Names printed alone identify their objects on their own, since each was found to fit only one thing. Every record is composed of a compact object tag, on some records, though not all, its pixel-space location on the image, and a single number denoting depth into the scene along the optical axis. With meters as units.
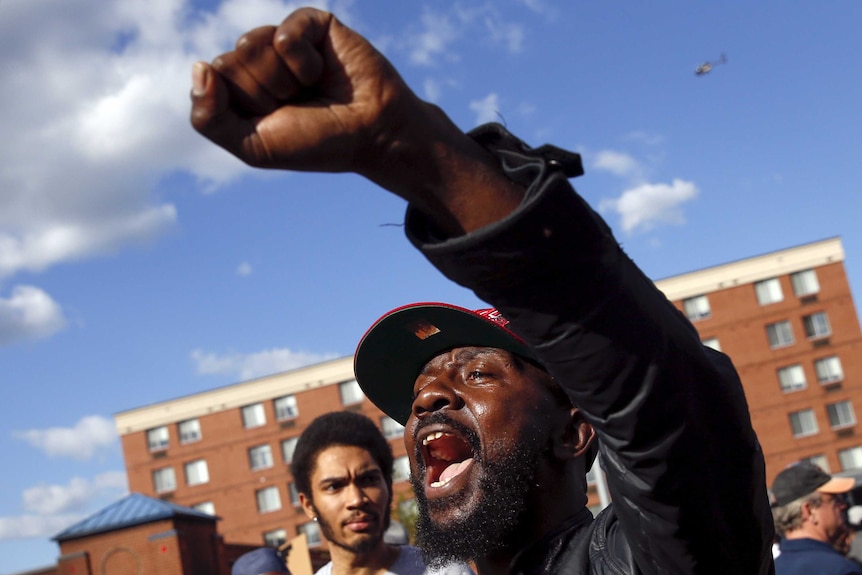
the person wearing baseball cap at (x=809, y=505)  5.35
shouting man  1.11
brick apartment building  48.50
